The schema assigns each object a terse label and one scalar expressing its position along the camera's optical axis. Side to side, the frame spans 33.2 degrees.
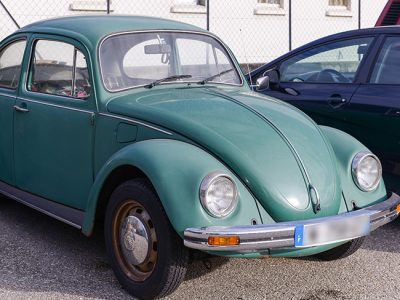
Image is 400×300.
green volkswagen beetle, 3.67
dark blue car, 5.27
